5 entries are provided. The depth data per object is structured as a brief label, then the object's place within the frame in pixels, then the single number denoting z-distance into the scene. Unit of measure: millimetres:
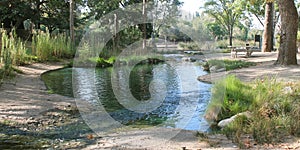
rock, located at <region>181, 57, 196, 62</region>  15588
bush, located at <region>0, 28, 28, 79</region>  6887
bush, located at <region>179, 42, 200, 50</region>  23462
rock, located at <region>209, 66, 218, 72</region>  10312
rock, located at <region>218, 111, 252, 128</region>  4134
